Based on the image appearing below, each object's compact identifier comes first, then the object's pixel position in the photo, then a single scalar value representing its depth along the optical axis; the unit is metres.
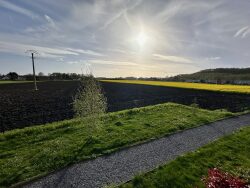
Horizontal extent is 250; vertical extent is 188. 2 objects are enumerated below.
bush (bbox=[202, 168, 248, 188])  3.53
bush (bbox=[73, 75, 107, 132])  9.44
